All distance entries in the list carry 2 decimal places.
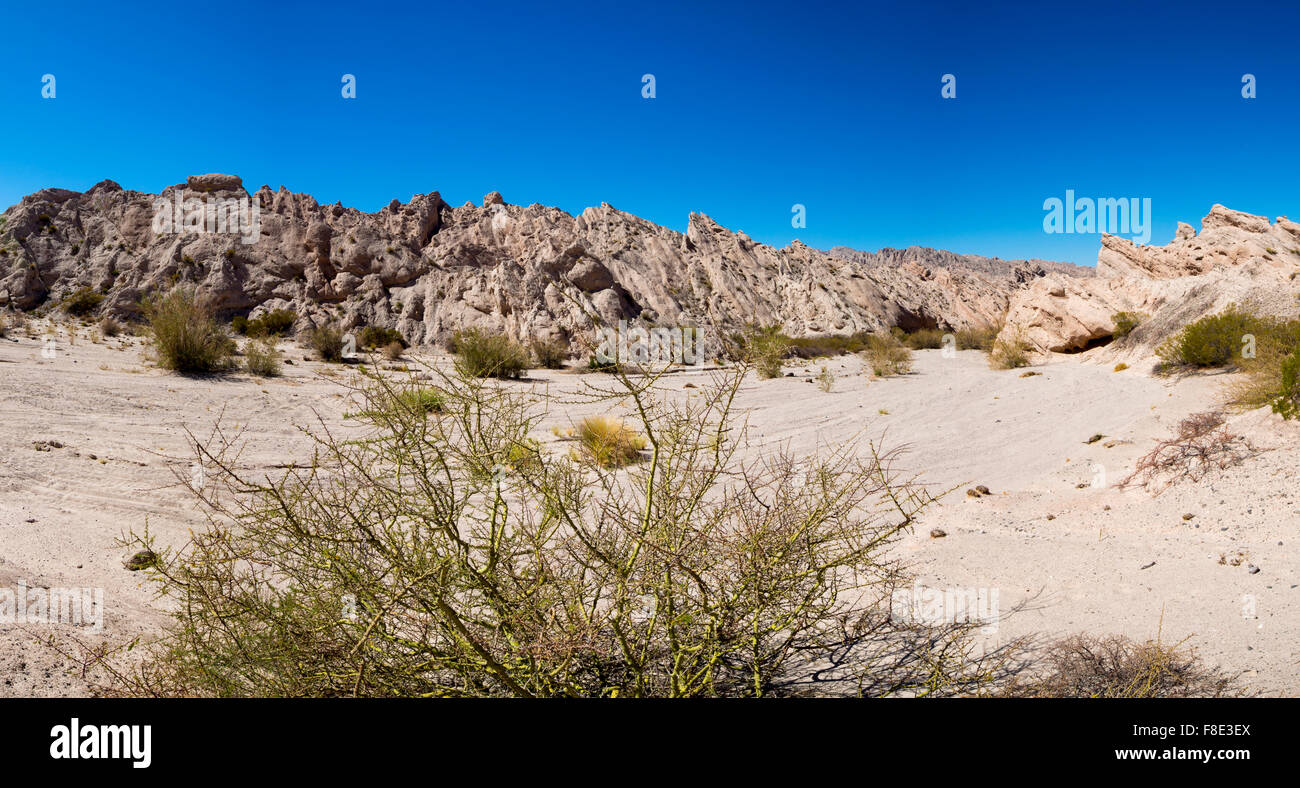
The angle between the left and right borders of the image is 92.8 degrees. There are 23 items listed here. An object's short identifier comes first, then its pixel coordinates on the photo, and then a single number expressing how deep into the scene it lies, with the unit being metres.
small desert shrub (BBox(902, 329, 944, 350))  30.87
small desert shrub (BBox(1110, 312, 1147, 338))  17.05
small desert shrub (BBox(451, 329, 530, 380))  15.64
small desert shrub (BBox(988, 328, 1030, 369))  18.85
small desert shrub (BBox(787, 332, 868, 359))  25.94
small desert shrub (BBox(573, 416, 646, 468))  7.46
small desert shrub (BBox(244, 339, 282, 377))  14.16
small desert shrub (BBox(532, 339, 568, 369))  20.89
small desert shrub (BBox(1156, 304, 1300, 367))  11.09
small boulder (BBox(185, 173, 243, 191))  32.78
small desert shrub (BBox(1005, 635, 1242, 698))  2.78
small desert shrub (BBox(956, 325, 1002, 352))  26.19
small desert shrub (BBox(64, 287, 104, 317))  26.31
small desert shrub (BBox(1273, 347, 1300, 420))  6.16
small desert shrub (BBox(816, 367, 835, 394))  15.71
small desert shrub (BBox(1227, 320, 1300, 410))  7.02
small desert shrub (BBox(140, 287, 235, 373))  12.91
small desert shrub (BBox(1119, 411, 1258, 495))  5.83
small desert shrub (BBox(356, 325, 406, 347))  24.73
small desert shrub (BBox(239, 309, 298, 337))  26.54
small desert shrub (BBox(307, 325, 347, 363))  19.22
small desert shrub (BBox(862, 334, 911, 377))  18.14
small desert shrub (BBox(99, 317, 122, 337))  21.70
